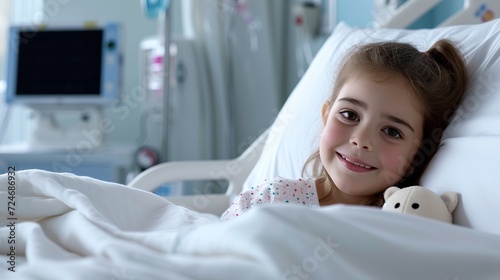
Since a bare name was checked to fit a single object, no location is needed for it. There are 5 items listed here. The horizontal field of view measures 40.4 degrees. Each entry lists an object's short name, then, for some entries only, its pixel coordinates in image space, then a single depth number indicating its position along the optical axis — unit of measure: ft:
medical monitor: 8.87
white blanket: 2.12
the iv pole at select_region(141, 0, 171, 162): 8.93
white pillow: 3.18
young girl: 3.74
